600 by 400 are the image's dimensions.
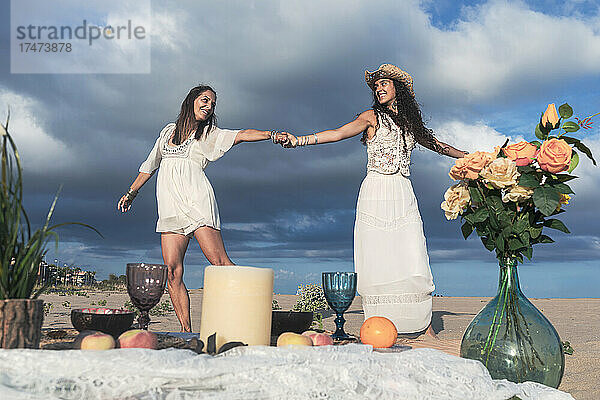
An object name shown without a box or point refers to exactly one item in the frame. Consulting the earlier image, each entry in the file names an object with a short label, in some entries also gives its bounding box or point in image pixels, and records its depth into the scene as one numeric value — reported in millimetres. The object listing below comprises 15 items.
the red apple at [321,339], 1672
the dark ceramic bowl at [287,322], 1999
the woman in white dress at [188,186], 4566
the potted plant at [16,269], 1255
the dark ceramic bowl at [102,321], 1734
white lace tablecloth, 1187
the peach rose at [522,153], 1813
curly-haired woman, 4645
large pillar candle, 1475
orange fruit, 1769
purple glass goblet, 1833
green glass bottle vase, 1803
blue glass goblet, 2088
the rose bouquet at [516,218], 1779
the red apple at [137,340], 1422
